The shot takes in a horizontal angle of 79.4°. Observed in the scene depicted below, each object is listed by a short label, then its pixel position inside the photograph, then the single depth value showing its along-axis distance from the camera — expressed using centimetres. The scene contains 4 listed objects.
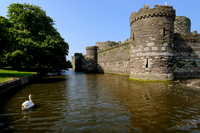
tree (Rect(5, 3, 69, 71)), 1714
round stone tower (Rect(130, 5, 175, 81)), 1230
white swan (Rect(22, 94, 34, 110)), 516
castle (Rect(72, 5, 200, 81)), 1236
